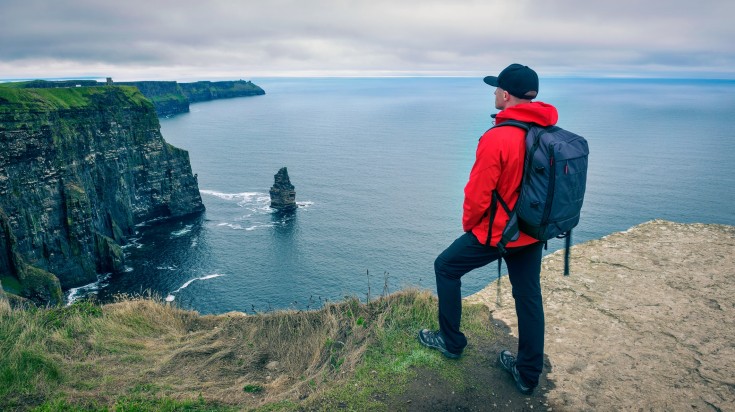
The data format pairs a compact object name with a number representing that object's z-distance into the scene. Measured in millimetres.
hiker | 5207
